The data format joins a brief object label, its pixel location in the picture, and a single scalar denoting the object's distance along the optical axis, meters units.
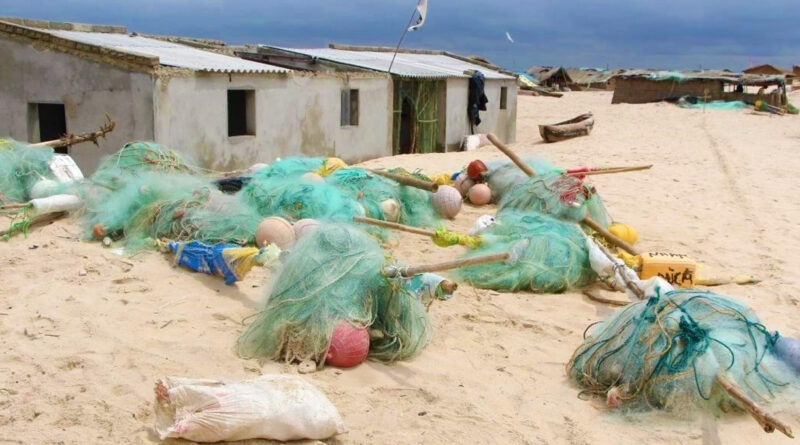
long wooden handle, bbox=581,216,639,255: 7.47
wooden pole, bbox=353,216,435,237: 6.07
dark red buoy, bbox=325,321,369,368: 4.45
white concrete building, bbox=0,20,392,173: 10.66
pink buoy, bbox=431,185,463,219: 8.66
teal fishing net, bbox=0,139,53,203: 7.49
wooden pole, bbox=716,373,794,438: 3.37
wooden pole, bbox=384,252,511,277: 4.50
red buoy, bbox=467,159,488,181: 9.73
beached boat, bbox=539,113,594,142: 18.12
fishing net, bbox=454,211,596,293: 6.36
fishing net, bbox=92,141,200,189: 7.44
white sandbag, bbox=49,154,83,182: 7.73
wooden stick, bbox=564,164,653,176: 9.14
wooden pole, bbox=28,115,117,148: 8.29
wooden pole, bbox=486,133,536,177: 8.64
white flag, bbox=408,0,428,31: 12.43
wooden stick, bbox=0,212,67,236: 7.02
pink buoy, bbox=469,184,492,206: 9.55
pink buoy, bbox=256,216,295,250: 6.29
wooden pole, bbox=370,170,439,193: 8.05
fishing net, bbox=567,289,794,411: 4.00
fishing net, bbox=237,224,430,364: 4.50
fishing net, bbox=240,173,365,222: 7.05
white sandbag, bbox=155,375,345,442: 3.42
